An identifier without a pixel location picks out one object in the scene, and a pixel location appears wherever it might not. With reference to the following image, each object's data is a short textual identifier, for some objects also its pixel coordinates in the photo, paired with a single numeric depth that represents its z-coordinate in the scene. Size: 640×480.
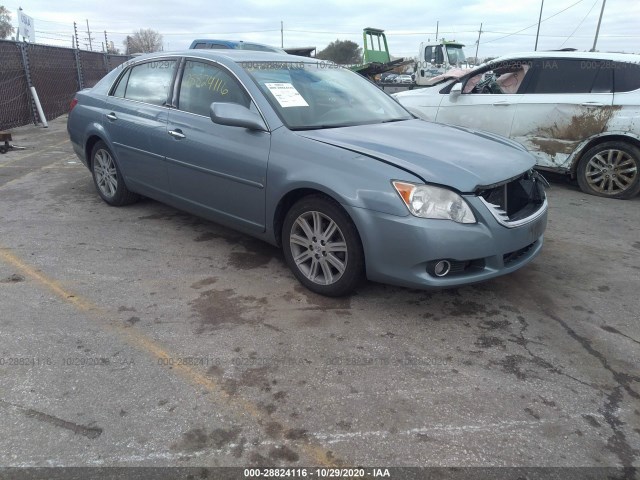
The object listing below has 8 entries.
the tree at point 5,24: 51.38
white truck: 21.28
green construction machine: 16.64
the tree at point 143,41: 60.16
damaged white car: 6.02
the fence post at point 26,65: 11.07
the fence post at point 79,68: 14.25
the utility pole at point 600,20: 29.63
